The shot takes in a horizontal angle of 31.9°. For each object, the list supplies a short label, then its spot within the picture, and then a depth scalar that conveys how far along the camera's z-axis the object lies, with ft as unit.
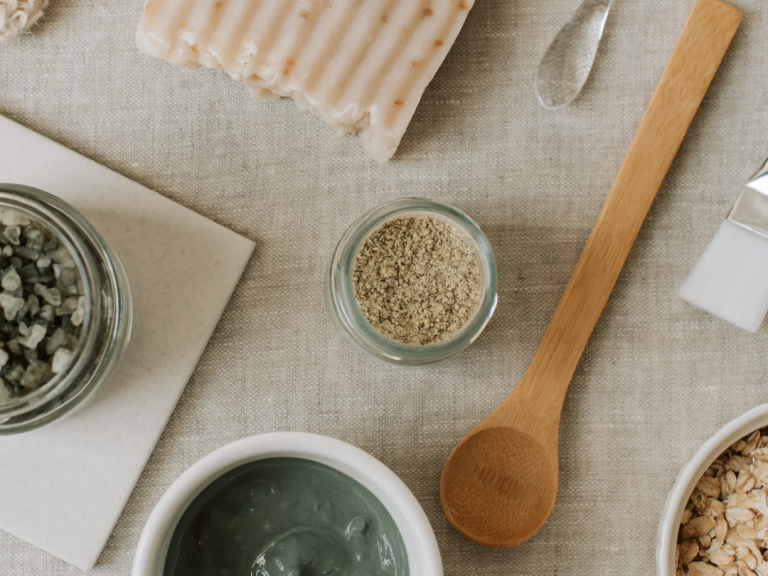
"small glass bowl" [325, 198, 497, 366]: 1.45
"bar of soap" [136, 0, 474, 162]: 1.49
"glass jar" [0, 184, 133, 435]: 1.40
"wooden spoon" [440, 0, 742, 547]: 1.54
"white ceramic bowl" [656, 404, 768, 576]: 1.49
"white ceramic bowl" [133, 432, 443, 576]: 1.37
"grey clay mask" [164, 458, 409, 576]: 1.43
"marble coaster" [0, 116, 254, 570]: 1.53
